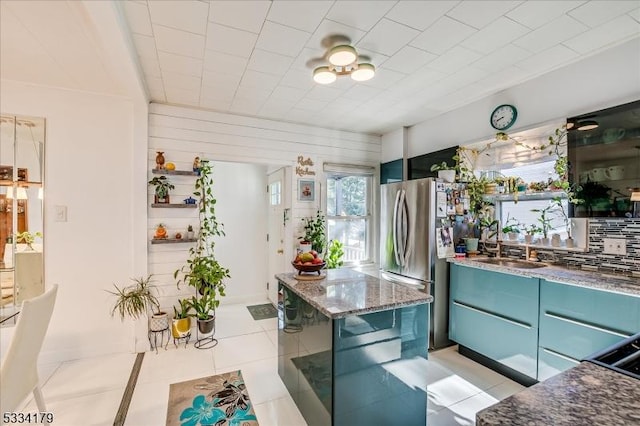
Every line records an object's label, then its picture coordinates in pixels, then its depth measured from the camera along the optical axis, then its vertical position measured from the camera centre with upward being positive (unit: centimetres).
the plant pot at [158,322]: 312 -120
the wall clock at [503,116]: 296 +102
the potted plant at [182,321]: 318 -121
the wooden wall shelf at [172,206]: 321 +6
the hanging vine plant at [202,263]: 326 -59
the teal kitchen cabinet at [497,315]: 238 -93
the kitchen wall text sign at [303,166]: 409 +65
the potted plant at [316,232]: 400 -28
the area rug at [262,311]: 417 -149
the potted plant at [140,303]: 289 -94
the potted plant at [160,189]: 322 +25
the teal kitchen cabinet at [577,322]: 190 -76
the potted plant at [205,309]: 326 -112
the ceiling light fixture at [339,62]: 211 +118
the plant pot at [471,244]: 324 -34
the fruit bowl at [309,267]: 236 -45
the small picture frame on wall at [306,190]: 409 +32
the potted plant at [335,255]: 419 -62
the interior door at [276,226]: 425 -22
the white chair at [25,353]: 145 -76
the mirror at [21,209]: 266 +1
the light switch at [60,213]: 283 -2
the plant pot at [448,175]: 327 +43
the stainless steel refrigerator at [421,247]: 310 -39
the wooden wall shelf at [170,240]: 319 -33
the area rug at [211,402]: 206 -148
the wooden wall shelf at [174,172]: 317 +44
